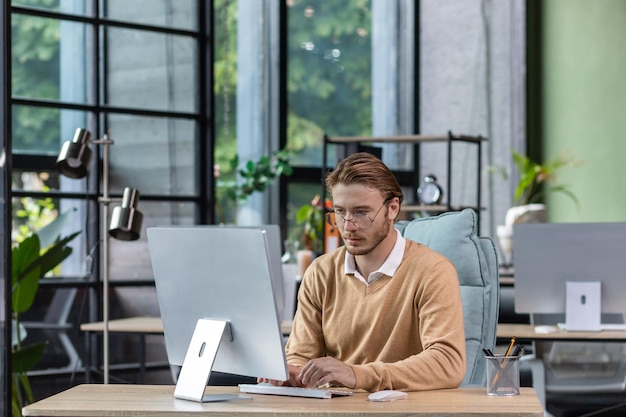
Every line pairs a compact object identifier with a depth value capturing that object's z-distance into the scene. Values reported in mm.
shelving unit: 5797
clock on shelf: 5992
